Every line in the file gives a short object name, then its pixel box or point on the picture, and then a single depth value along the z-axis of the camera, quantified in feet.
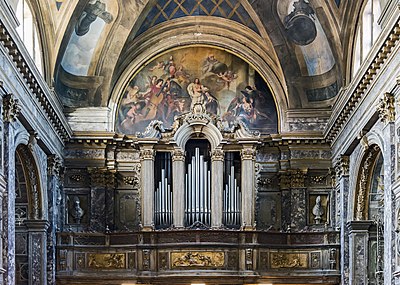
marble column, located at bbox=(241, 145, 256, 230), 104.27
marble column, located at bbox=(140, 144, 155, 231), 104.01
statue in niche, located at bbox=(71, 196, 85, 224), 107.55
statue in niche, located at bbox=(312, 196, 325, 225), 108.06
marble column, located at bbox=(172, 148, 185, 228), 104.22
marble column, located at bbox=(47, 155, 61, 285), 99.71
